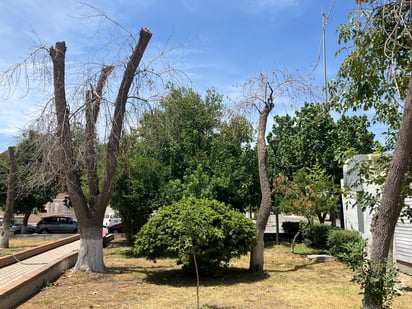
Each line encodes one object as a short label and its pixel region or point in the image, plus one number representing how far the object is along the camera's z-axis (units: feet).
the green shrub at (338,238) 46.24
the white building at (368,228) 25.69
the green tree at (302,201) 53.88
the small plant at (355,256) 16.58
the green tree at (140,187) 55.62
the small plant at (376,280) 15.81
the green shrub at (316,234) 56.80
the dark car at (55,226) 103.09
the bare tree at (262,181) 37.47
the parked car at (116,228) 100.17
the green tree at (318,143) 81.51
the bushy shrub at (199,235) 31.37
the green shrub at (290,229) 77.87
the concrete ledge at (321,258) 45.11
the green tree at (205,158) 54.13
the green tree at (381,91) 15.43
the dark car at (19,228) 110.50
